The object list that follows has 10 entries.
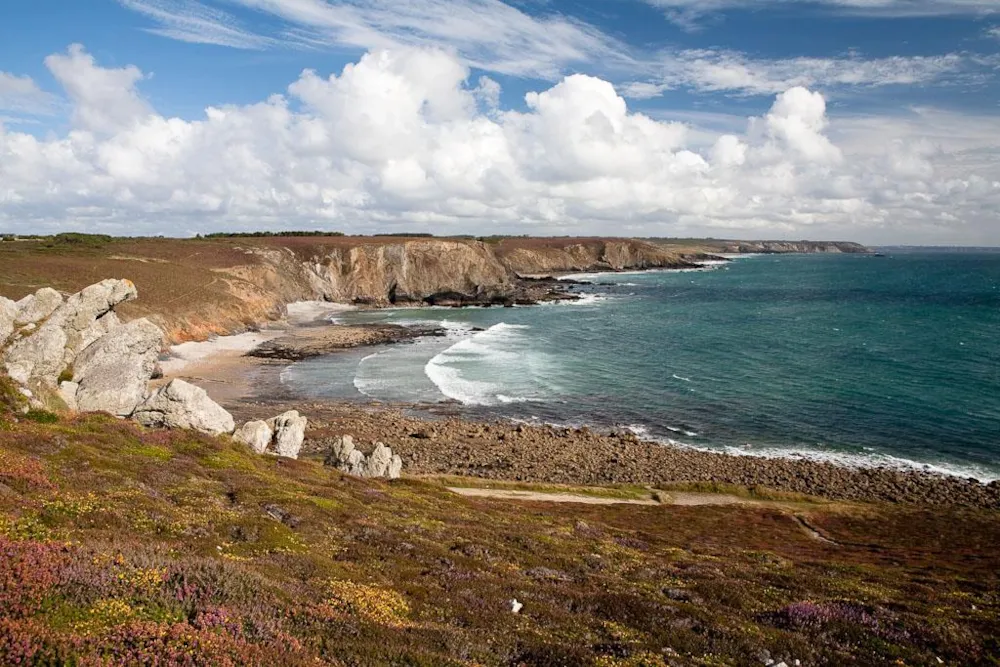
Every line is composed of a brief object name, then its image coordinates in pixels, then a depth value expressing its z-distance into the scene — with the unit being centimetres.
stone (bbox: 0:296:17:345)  3038
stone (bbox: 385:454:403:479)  3694
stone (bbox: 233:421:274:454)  3525
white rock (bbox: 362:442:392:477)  3634
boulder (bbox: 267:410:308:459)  3728
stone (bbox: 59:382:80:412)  2839
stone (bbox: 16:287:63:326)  3259
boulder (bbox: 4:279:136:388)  2925
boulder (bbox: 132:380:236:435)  3189
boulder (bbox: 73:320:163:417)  3209
